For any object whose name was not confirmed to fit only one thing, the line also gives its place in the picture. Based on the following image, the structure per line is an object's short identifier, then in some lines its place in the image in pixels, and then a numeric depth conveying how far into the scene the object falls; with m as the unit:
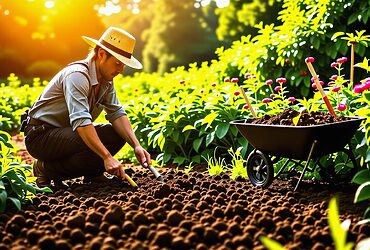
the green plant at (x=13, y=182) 3.75
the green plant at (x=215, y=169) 5.06
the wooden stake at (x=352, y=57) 5.11
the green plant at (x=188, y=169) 5.31
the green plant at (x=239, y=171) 4.80
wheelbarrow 3.83
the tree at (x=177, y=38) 26.58
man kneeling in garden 4.38
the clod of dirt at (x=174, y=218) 3.17
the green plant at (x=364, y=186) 3.19
